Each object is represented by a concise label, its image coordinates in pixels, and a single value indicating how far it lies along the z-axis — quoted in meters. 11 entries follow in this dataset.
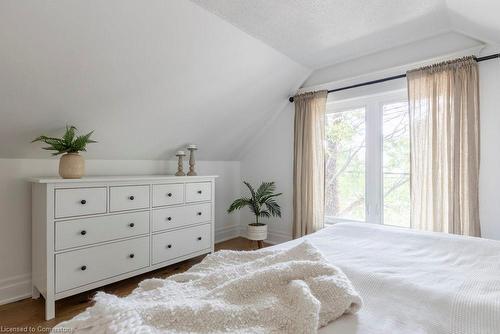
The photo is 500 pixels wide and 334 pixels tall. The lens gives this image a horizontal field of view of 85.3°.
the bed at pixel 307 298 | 0.72
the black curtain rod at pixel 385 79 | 2.19
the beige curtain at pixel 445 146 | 2.20
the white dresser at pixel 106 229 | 1.96
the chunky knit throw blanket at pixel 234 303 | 0.70
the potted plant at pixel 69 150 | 2.07
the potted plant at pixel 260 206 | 3.30
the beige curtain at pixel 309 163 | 3.17
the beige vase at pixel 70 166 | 2.08
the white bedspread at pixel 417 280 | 0.79
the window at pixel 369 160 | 2.74
